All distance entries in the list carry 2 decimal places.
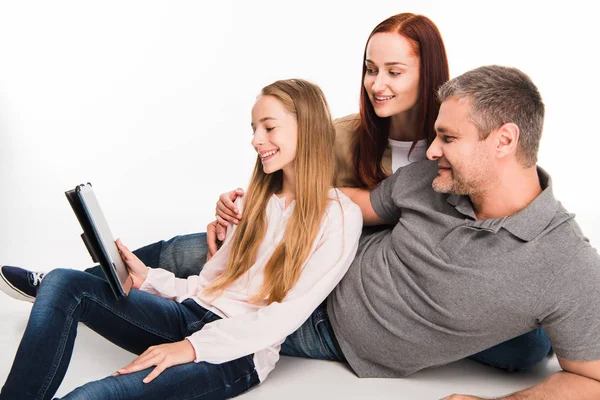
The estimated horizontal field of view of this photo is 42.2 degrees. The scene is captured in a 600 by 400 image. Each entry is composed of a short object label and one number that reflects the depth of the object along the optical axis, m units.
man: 2.33
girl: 2.27
